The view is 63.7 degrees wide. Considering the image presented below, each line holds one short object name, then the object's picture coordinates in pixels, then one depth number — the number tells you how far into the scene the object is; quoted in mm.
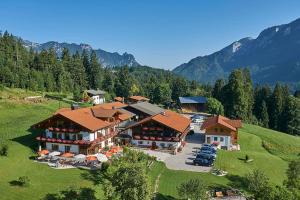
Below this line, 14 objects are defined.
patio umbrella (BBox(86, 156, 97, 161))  34241
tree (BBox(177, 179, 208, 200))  26651
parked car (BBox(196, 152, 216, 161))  38512
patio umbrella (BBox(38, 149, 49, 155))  35786
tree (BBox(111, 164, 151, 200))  24186
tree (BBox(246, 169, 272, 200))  29481
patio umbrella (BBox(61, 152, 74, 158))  35868
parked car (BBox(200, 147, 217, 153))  41940
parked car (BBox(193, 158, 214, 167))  37644
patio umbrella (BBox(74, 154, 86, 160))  35308
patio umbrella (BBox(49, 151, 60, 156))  35955
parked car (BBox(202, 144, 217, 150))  43973
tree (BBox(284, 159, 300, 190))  27517
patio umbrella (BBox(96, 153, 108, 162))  34594
